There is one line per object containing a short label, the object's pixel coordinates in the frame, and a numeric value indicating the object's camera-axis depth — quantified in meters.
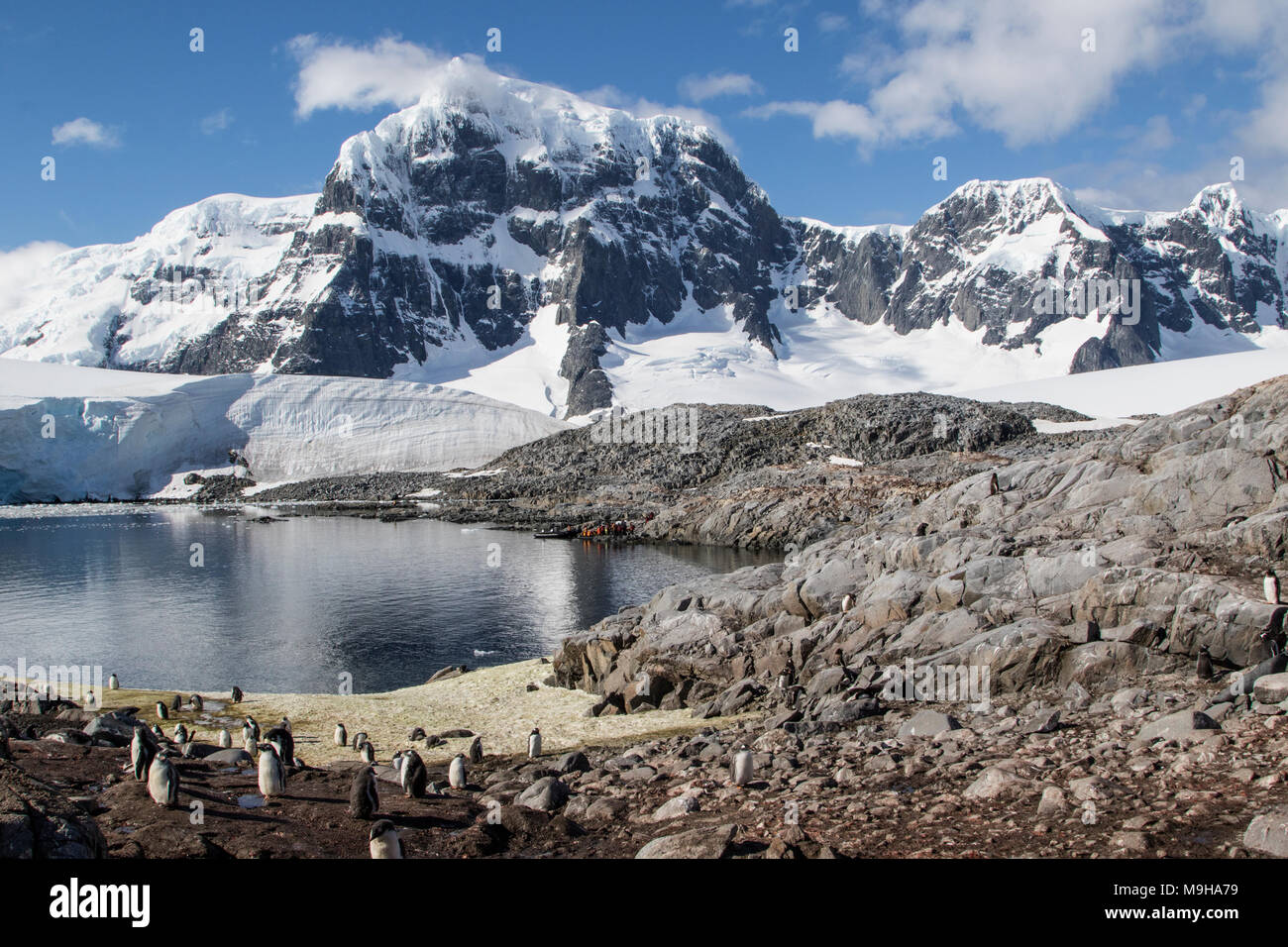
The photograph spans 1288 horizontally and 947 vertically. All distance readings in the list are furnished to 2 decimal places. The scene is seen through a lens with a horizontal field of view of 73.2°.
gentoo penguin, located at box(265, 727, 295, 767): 14.96
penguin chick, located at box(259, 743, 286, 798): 11.34
